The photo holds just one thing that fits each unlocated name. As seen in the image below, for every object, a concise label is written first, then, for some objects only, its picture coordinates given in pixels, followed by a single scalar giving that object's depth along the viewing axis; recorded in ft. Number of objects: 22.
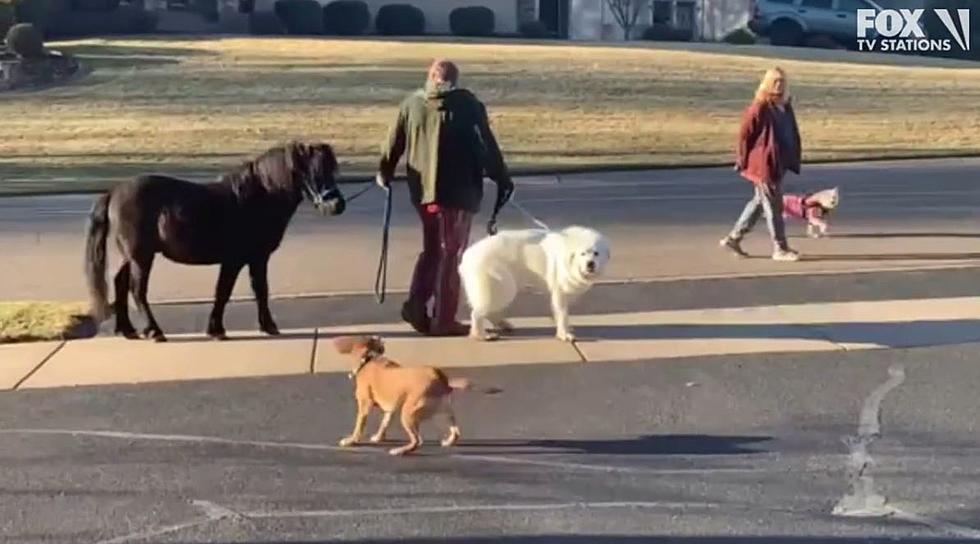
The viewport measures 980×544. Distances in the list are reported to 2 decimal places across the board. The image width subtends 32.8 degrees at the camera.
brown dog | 26.16
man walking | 36.42
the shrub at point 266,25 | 193.36
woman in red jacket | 47.15
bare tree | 208.54
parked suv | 183.11
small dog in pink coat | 52.39
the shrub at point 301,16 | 193.06
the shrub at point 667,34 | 205.67
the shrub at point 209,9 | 200.03
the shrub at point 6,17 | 146.20
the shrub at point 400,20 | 193.98
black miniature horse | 36.11
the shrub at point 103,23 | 185.78
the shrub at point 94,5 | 189.16
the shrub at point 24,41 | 133.28
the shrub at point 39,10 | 162.41
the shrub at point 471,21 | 196.54
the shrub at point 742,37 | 187.21
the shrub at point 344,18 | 192.85
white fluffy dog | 35.01
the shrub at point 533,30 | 202.28
